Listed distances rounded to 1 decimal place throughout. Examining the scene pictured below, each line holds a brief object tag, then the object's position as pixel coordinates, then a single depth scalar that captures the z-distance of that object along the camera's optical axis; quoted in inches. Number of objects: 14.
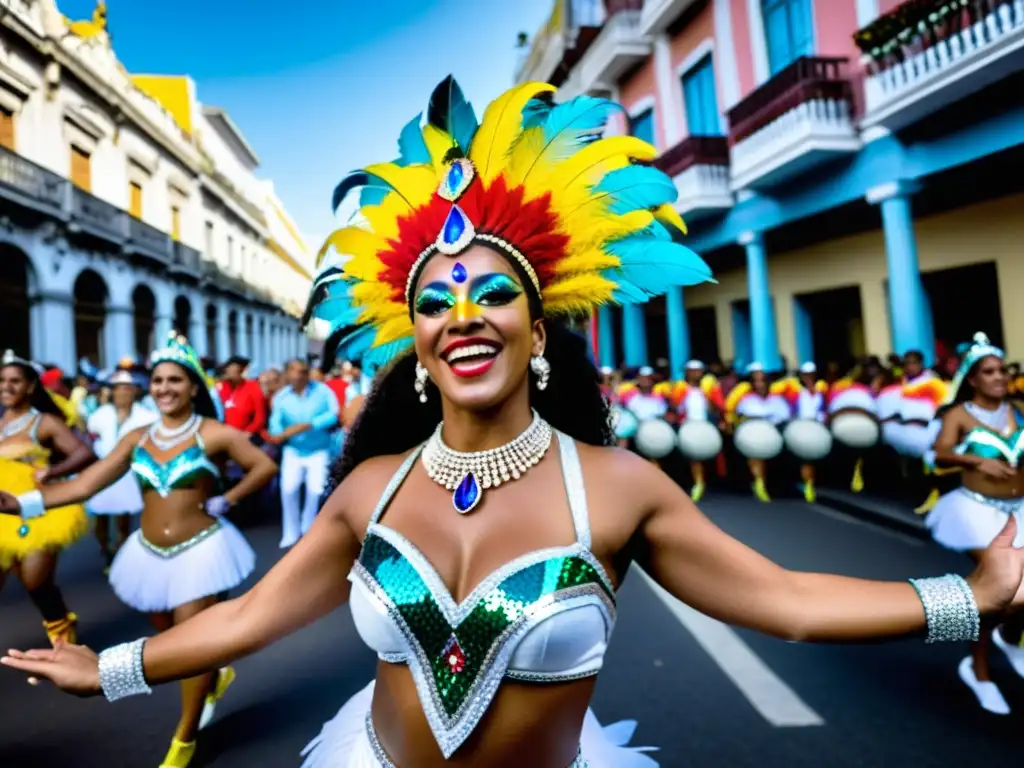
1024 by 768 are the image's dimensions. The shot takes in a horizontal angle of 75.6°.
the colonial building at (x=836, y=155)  335.6
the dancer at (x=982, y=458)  144.3
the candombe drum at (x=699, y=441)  327.3
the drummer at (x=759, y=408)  342.3
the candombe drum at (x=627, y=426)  335.9
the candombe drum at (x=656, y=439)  327.3
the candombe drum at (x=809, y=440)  307.9
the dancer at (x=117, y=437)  244.4
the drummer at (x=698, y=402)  352.6
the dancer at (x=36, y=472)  151.9
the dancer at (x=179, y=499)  131.9
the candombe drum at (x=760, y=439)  318.0
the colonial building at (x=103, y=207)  558.9
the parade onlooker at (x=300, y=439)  273.1
